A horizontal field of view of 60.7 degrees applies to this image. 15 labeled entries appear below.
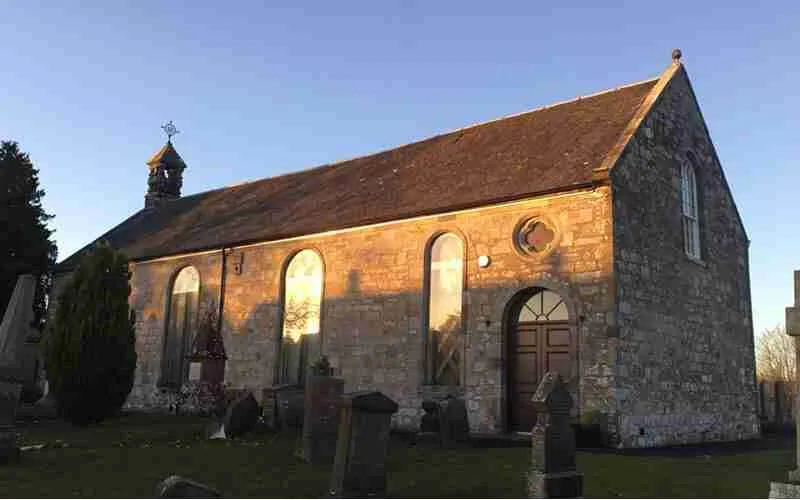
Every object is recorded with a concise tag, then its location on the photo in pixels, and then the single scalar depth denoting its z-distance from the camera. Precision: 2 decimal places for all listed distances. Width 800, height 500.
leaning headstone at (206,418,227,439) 13.76
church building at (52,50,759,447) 14.77
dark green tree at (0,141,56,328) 29.11
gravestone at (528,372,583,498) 7.93
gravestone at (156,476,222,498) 6.35
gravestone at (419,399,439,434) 13.61
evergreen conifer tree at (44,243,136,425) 16.45
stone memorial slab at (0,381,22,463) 10.46
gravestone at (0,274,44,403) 10.84
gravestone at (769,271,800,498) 6.69
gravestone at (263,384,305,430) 14.61
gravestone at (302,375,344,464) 10.81
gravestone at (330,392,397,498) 7.80
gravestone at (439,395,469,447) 13.00
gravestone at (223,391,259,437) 13.53
